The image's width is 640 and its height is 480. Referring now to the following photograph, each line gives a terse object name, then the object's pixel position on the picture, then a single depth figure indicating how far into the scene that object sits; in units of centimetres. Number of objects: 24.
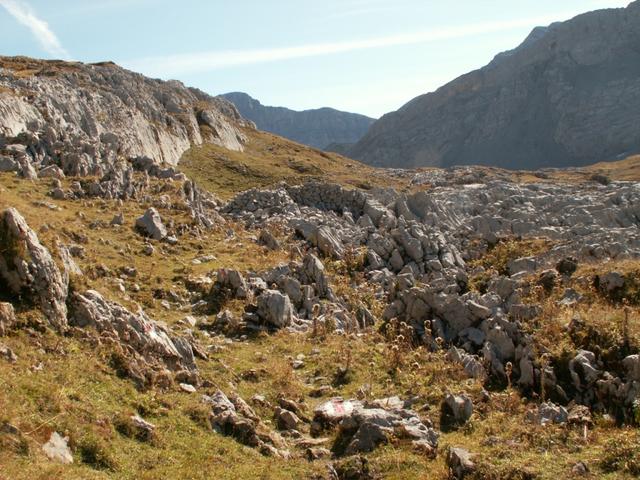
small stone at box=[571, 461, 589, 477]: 1225
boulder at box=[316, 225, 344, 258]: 3788
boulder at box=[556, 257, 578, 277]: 2839
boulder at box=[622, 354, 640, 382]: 1688
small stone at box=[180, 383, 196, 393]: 1602
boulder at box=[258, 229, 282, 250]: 3750
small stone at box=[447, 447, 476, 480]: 1302
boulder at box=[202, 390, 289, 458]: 1453
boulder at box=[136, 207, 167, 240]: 3281
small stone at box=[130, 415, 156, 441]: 1288
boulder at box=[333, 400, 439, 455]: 1496
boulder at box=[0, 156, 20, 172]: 3775
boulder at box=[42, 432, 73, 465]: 1070
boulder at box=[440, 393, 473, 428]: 1642
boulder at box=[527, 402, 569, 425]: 1535
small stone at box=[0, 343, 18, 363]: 1288
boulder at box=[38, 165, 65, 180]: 3891
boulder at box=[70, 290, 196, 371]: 1599
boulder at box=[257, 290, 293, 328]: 2477
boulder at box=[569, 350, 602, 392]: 1784
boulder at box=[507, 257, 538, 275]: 3284
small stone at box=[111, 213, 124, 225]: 3285
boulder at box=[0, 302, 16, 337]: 1367
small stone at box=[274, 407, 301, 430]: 1653
